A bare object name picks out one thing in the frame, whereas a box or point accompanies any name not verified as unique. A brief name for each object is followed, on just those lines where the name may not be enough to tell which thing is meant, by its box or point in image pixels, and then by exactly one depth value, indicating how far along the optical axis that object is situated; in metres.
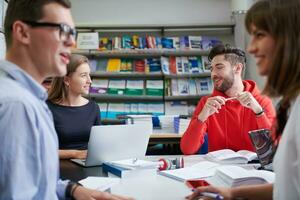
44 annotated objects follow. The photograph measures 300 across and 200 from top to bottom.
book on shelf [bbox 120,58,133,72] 4.52
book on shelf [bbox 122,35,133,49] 4.51
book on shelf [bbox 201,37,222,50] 4.55
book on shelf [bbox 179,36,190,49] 4.52
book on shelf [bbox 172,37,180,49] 4.53
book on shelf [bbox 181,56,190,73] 4.50
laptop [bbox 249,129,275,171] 1.60
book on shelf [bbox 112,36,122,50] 4.50
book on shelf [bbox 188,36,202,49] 4.55
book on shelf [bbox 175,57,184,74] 4.46
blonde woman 2.21
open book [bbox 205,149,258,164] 1.78
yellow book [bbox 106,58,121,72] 4.50
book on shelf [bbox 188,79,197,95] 4.51
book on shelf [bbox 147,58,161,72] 4.53
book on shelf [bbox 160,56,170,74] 4.44
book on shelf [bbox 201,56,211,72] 4.48
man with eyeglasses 0.81
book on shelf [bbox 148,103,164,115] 4.50
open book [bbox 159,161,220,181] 1.52
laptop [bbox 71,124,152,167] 1.65
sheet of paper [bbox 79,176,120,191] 1.34
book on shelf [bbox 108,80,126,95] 4.50
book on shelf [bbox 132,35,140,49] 4.51
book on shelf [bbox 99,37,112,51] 4.52
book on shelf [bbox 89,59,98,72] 4.50
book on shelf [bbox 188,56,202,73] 4.50
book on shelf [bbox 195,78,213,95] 4.51
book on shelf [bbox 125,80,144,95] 4.50
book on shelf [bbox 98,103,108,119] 4.51
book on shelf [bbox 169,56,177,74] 4.47
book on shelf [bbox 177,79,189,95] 4.49
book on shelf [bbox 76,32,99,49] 4.43
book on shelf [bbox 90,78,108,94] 4.49
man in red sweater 2.10
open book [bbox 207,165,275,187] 1.28
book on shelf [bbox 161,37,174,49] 4.53
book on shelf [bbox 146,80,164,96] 4.50
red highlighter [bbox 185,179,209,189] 1.36
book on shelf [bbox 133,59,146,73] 4.53
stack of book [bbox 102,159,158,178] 1.55
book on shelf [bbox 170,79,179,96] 4.47
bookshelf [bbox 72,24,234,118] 4.47
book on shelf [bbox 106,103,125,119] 4.50
